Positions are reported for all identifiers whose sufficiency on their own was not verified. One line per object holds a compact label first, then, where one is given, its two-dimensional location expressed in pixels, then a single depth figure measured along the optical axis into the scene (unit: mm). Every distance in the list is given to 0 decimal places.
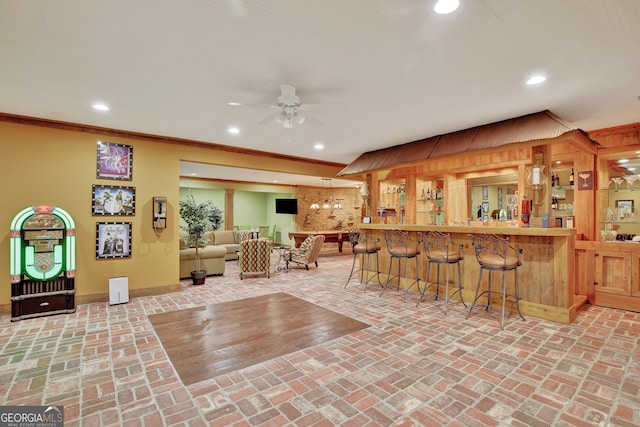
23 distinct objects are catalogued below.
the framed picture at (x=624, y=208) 4520
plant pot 6141
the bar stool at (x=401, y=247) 4980
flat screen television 12352
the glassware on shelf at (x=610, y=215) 4616
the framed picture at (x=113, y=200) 4855
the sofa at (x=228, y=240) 9523
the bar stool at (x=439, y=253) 4383
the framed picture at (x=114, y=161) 4895
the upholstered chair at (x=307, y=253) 7742
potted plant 6172
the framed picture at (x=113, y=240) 4867
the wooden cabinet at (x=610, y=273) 4273
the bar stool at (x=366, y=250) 5566
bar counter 3828
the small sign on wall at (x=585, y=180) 4726
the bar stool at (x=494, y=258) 3758
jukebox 3951
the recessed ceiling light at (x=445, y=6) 1962
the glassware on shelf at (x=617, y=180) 4625
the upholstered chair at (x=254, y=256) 6742
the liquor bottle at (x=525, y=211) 4301
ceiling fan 3273
